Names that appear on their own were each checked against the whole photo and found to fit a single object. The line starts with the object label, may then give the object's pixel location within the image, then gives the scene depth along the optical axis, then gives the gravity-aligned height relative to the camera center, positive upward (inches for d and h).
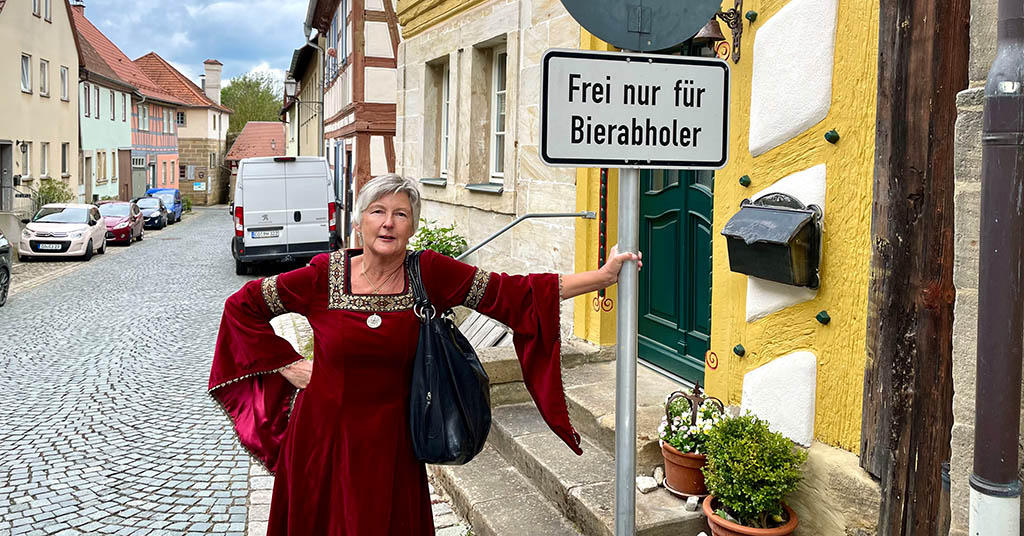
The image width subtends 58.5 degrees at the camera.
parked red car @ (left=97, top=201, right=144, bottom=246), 997.2 -27.6
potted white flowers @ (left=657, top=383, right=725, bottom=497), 149.5 -39.2
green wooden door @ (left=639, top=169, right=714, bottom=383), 203.6 -15.9
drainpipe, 89.0 -8.6
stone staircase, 153.1 -50.7
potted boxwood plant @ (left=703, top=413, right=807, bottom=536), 132.1 -40.0
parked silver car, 787.4 -34.1
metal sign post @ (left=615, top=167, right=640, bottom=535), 92.5 -16.6
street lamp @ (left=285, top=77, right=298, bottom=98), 1357.0 +165.5
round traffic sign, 90.8 +18.4
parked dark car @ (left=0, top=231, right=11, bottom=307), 507.2 -43.2
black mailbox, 138.3 -5.5
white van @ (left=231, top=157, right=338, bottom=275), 677.9 -7.3
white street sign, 88.5 +9.0
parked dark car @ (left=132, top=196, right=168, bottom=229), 1301.7 -23.0
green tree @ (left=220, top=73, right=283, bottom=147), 2883.9 +314.2
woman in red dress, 115.8 -20.7
